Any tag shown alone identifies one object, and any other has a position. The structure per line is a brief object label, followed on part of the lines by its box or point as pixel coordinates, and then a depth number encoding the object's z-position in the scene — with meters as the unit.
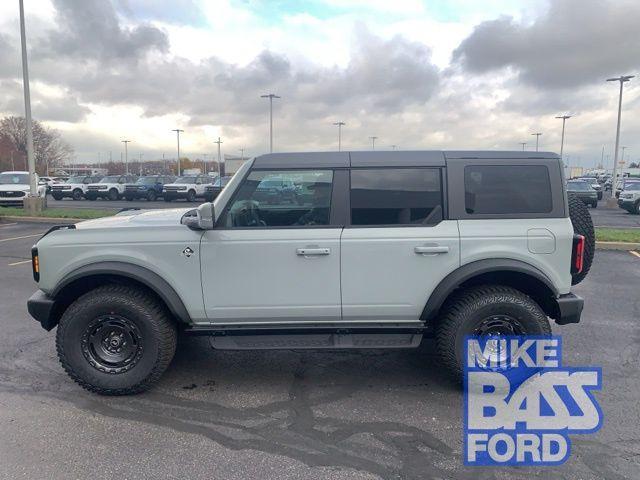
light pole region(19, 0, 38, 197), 17.14
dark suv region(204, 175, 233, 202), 29.16
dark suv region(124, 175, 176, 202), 31.25
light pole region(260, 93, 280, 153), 44.03
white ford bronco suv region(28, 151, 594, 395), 3.81
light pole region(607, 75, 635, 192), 26.98
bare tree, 89.62
